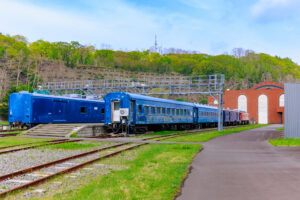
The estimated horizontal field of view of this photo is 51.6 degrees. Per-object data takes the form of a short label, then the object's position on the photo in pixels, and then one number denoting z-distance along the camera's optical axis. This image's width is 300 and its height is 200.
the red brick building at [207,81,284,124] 79.19
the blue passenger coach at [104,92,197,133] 23.47
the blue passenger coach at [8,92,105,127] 24.59
